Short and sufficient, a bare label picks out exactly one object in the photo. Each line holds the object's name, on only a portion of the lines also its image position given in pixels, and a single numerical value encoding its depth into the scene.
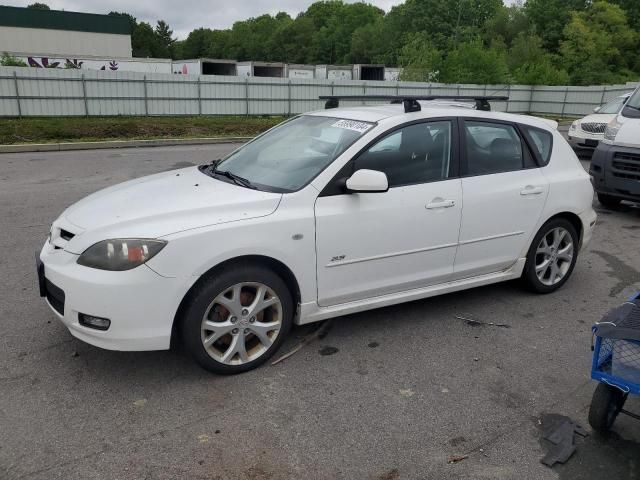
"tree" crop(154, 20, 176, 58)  128.60
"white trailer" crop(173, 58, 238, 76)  41.89
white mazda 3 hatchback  3.15
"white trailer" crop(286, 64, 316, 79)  49.41
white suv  13.93
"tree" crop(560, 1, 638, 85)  60.50
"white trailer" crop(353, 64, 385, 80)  44.34
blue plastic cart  2.71
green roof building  52.47
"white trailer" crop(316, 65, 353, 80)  50.62
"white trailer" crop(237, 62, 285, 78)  44.50
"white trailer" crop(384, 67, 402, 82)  49.02
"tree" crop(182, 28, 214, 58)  147.75
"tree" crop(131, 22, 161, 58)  119.72
